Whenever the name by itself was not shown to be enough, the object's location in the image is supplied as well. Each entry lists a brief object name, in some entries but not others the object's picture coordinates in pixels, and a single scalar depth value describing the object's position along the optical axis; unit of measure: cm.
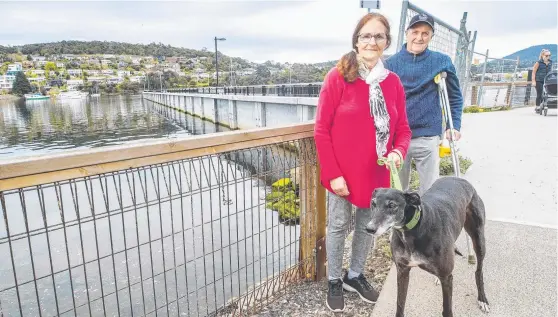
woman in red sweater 223
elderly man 281
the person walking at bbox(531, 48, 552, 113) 1152
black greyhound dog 183
